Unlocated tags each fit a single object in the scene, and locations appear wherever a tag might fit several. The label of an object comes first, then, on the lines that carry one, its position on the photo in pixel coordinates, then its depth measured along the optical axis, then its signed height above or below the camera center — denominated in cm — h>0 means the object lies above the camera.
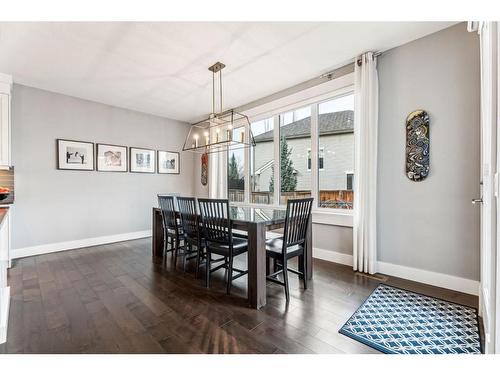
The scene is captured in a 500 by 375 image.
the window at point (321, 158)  370 +42
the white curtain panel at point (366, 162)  295 +29
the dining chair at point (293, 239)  232 -56
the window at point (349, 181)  339 +5
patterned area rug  162 -110
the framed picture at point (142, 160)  502 +56
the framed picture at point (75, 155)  412 +56
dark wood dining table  217 -57
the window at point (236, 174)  508 +25
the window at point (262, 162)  449 +45
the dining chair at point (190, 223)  275 -45
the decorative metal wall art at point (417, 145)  263 +44
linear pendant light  313 +126
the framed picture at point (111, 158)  457 +55
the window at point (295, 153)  393 +56
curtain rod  342 +161
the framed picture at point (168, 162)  548 +55
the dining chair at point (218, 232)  238 -49
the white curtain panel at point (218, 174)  534 +26
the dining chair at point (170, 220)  318 -48
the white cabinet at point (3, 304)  172 -100
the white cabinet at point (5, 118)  332 +96
